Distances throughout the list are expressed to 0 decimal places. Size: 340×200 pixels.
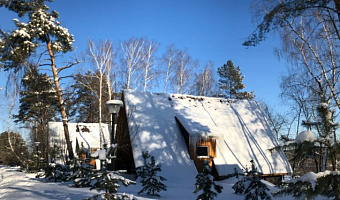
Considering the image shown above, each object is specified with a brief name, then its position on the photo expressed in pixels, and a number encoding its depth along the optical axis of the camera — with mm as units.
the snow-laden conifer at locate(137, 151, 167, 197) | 10023
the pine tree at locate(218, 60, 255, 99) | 42844
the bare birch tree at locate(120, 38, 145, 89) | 25703
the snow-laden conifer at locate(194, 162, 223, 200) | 8719
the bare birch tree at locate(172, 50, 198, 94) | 30092
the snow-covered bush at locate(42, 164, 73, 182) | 14742
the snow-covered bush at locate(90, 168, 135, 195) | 6789
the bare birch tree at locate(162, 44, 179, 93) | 28988
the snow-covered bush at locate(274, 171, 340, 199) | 4293
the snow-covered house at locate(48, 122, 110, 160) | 28281
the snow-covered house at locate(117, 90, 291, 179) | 15234
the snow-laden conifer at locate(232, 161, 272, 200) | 9461
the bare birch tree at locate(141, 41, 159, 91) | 26781
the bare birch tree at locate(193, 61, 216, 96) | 33153
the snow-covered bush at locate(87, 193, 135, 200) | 6754
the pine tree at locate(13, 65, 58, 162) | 30344
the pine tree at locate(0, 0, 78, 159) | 14383
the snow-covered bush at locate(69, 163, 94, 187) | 11148
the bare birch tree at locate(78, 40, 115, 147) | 22141
